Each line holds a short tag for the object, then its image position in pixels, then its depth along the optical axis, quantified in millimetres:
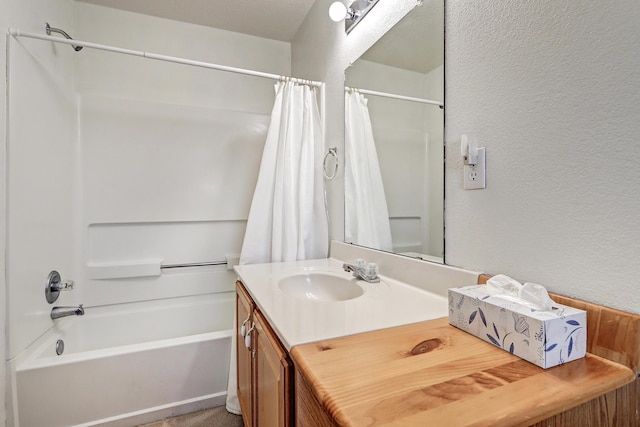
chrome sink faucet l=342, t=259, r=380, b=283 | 1122
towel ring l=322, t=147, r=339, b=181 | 1655
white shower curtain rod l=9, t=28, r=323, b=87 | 1254
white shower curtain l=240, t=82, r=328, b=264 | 1594
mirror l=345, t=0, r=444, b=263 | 974
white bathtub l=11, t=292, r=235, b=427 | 1209
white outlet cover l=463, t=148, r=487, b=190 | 800
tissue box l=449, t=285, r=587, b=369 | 498
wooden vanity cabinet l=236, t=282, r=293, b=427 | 648
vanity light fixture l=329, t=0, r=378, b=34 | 1330
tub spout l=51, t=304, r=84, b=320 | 1529
